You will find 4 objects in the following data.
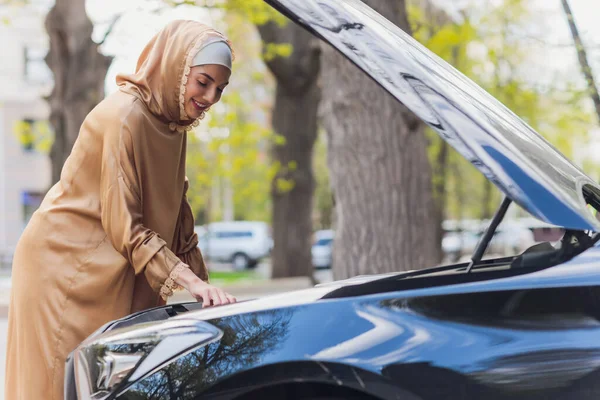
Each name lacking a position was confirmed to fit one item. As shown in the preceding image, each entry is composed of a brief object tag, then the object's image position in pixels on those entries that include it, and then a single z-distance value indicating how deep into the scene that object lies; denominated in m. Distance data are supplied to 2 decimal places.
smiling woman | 3.01
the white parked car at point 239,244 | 36.97
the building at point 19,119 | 36.38
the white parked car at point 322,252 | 33.34
